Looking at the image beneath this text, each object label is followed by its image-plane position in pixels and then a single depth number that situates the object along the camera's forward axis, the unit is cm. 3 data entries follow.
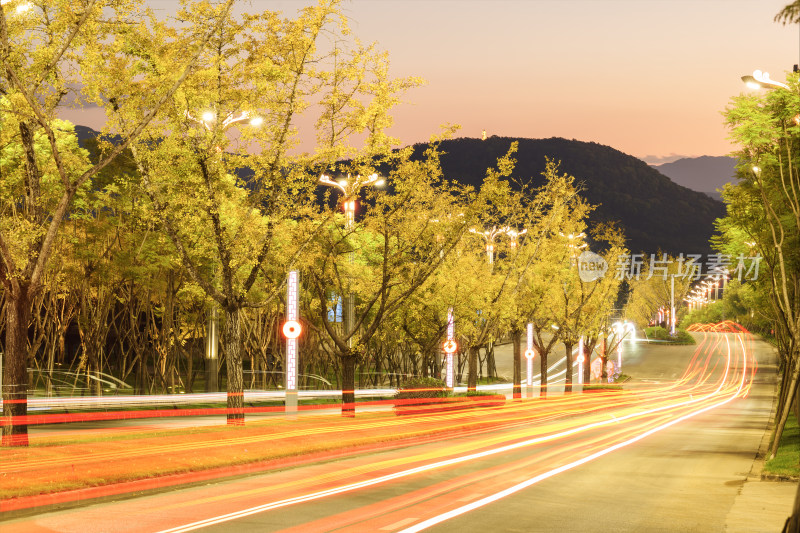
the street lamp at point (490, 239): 4822
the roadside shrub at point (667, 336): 12349
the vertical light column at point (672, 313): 13362
